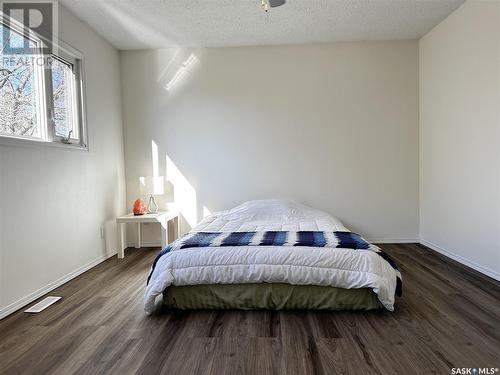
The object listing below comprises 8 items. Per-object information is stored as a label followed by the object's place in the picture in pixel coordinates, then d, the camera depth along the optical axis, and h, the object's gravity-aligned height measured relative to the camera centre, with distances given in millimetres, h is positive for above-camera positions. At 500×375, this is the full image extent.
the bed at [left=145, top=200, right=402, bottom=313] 2201 -714
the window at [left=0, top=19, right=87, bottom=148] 2459 +774
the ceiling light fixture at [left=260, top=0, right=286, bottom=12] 2362 +1318
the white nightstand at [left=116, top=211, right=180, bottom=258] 3678 -486
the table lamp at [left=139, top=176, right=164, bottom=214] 3955 -83
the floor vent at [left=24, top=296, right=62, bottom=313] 2354 -962
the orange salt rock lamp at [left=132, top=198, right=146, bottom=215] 3856 -358
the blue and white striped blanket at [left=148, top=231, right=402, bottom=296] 2334 -517
